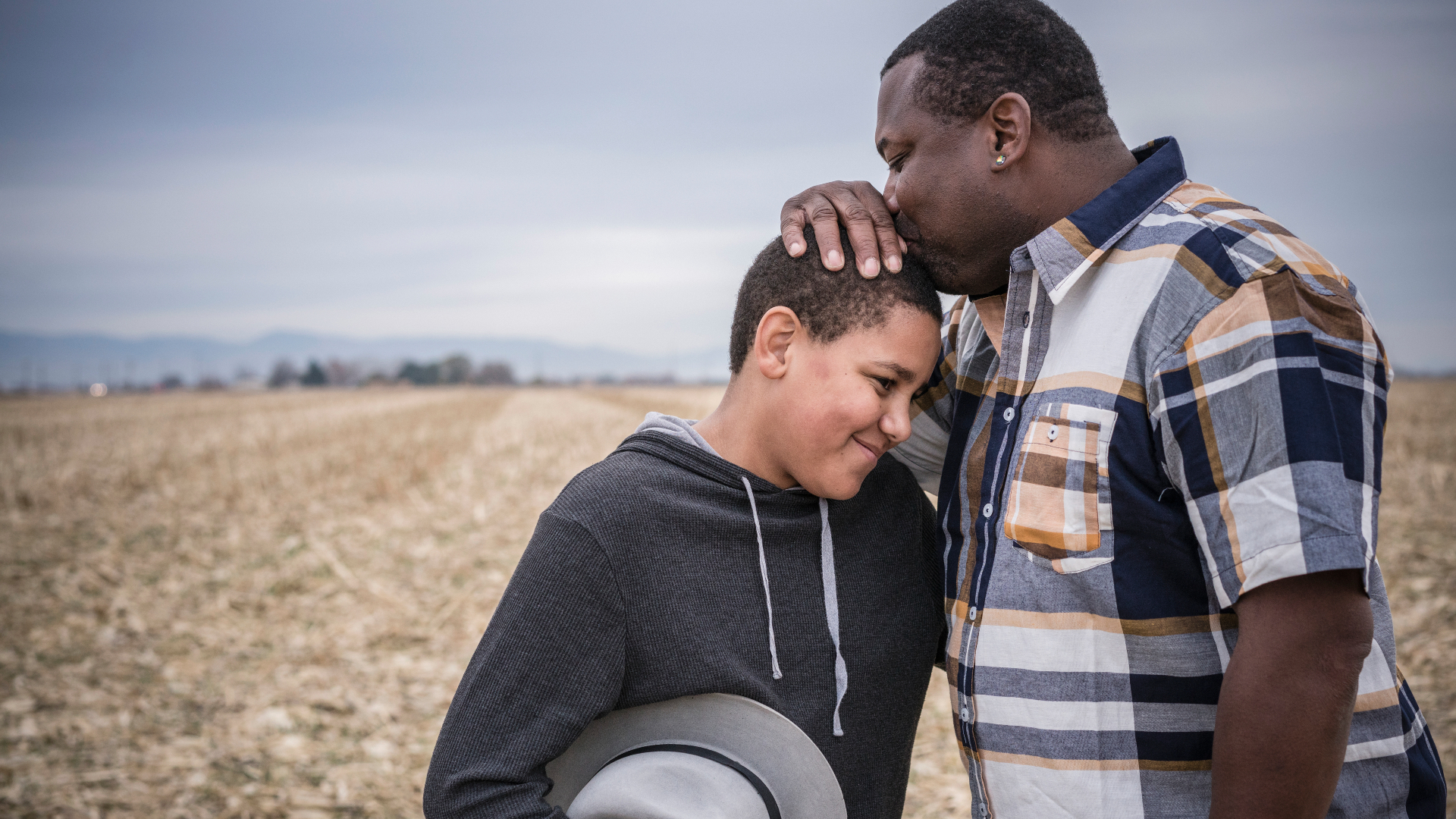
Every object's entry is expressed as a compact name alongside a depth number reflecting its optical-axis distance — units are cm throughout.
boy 151
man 114
